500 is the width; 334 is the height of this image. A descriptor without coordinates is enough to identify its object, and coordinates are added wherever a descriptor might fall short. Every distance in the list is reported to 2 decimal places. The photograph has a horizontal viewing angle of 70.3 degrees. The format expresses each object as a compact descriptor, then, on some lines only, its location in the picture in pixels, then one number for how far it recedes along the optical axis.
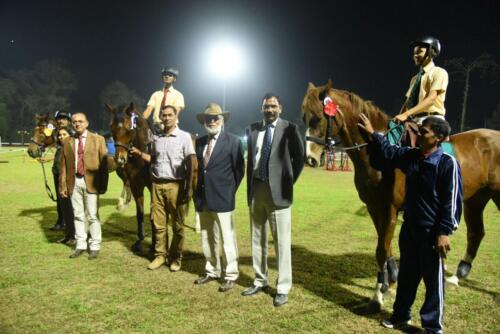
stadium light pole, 36.02
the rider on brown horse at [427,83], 4.42
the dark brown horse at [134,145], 5.80
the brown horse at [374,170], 4.23
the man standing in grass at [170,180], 5.36
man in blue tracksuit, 3.24
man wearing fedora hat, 4.80
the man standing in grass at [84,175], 5.88
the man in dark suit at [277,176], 4.34
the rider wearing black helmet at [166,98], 7.12
